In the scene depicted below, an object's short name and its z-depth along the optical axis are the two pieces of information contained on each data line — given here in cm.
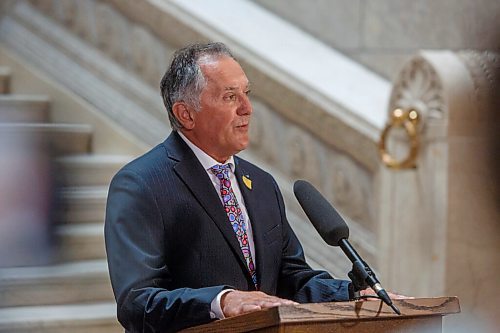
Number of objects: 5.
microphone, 608
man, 653
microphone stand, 603
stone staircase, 1235
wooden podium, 568
